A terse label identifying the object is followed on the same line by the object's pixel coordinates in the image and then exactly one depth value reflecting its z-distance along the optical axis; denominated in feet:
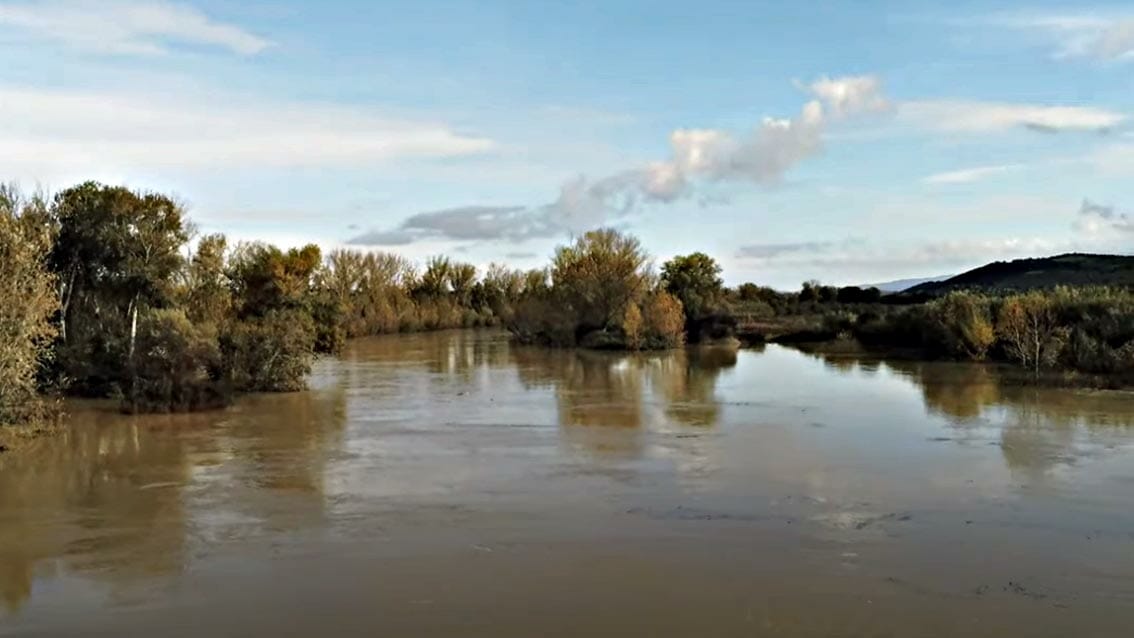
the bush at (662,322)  118.42
